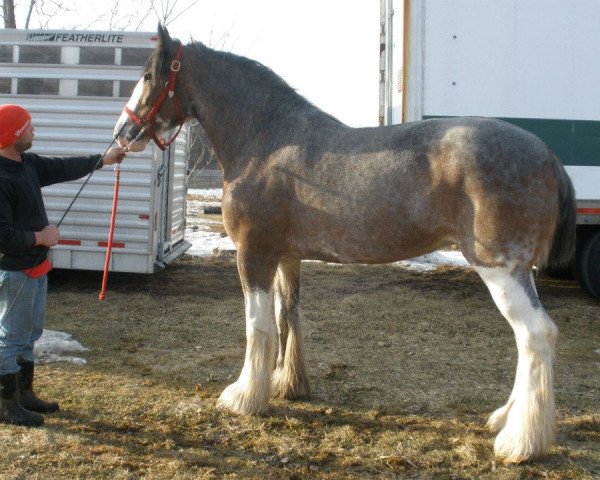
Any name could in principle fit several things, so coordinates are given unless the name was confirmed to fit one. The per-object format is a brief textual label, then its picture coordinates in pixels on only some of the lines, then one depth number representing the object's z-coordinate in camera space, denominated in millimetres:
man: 3473
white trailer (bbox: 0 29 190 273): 7266
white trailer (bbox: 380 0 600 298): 6867
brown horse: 3254
